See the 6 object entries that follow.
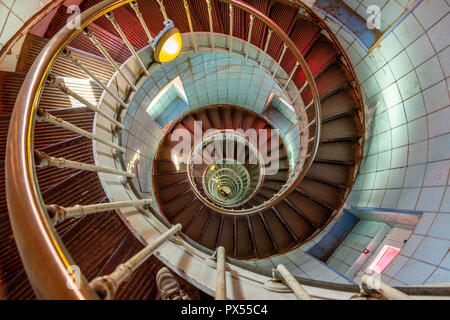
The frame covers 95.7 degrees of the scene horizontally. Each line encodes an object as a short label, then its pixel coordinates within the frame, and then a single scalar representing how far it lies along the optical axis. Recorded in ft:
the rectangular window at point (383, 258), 10.30
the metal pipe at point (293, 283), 4.56
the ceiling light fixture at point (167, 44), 7.55
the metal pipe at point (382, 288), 3.99
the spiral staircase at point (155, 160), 3.74
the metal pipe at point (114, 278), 3.12
